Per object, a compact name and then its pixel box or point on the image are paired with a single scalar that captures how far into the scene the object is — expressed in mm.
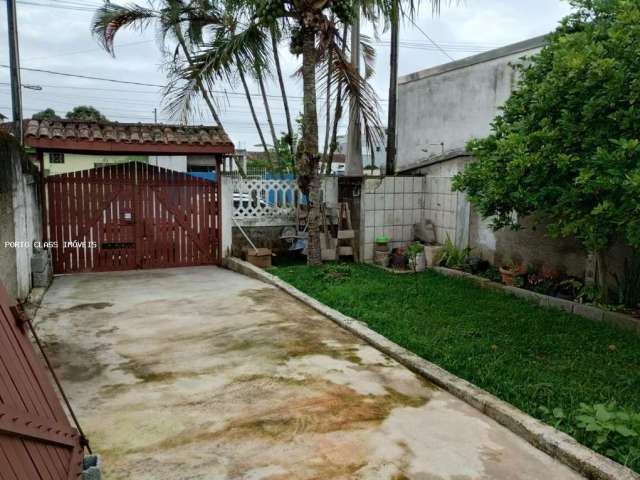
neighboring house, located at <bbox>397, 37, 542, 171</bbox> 8445
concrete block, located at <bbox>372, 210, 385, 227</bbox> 9312
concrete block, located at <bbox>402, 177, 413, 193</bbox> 9422
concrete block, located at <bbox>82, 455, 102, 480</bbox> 2523
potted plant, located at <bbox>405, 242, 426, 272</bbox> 8648
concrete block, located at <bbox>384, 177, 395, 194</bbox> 9281
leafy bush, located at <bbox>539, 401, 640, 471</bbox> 2921
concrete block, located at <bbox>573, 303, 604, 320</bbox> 5699
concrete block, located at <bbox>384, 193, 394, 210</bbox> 9359
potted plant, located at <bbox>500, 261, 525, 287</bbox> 7031
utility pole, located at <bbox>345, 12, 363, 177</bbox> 8891
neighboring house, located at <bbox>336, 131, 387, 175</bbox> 9023
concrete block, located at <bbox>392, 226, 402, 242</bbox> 9539
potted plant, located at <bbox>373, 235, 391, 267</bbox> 9180
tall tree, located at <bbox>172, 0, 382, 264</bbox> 7945
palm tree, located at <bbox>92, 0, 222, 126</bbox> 10742
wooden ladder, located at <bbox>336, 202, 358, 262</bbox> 9438
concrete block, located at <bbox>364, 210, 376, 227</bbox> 9258
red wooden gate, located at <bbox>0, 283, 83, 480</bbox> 1925
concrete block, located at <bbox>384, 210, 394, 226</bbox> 9391
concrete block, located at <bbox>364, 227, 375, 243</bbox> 9305
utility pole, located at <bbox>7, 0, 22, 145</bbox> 9727
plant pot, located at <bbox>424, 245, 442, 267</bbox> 8727
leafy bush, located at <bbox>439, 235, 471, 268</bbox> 8344
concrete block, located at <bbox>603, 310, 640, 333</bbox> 5281
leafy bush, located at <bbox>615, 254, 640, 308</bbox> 5781
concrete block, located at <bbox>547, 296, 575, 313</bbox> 6045
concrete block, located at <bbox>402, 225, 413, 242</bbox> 9602
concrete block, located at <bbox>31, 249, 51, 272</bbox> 7336
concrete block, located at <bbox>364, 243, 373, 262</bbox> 9352
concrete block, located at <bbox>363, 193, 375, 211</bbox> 9242
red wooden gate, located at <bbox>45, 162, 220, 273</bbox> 8844
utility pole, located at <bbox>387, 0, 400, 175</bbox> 10781
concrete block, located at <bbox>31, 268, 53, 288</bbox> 7372
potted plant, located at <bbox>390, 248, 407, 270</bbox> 8906
